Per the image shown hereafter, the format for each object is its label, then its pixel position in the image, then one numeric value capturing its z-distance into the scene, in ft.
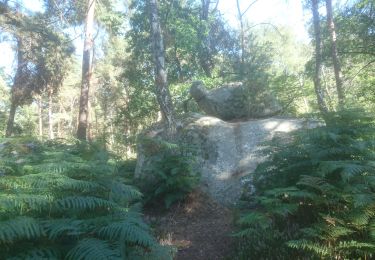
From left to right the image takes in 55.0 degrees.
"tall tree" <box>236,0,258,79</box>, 49.99
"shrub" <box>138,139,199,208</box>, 26.45
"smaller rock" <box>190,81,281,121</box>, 42.37
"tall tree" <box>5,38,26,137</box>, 53.72
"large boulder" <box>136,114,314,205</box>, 29.04
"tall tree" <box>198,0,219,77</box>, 59.88
